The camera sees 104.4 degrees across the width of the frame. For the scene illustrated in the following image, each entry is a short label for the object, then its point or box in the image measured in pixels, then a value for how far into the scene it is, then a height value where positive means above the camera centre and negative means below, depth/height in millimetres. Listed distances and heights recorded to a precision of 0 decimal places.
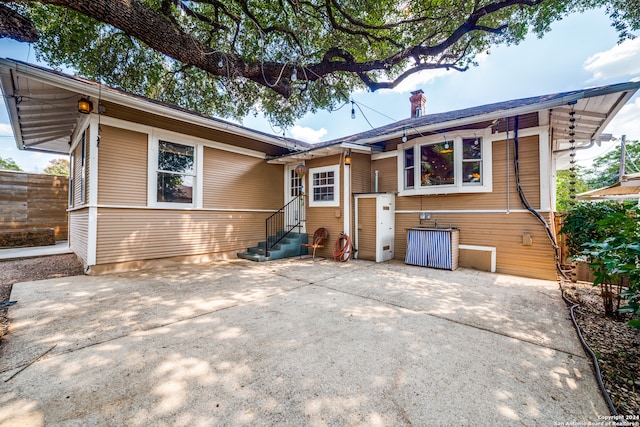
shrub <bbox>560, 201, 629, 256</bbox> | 4156 -27
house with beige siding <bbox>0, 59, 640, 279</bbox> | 5191 +1009
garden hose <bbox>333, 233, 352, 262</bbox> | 6984 -918
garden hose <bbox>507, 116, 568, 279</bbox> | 5105 +281
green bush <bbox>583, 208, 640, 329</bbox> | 2123 -400
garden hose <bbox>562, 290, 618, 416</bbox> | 1627 -1227
